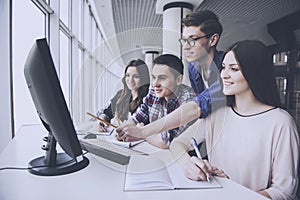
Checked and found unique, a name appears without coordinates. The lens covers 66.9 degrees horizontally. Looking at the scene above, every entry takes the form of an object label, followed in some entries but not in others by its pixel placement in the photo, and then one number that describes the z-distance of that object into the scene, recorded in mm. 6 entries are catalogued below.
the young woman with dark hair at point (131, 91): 1544
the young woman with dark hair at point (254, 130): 1218
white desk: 757
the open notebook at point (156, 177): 835
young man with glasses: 1395
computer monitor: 725
